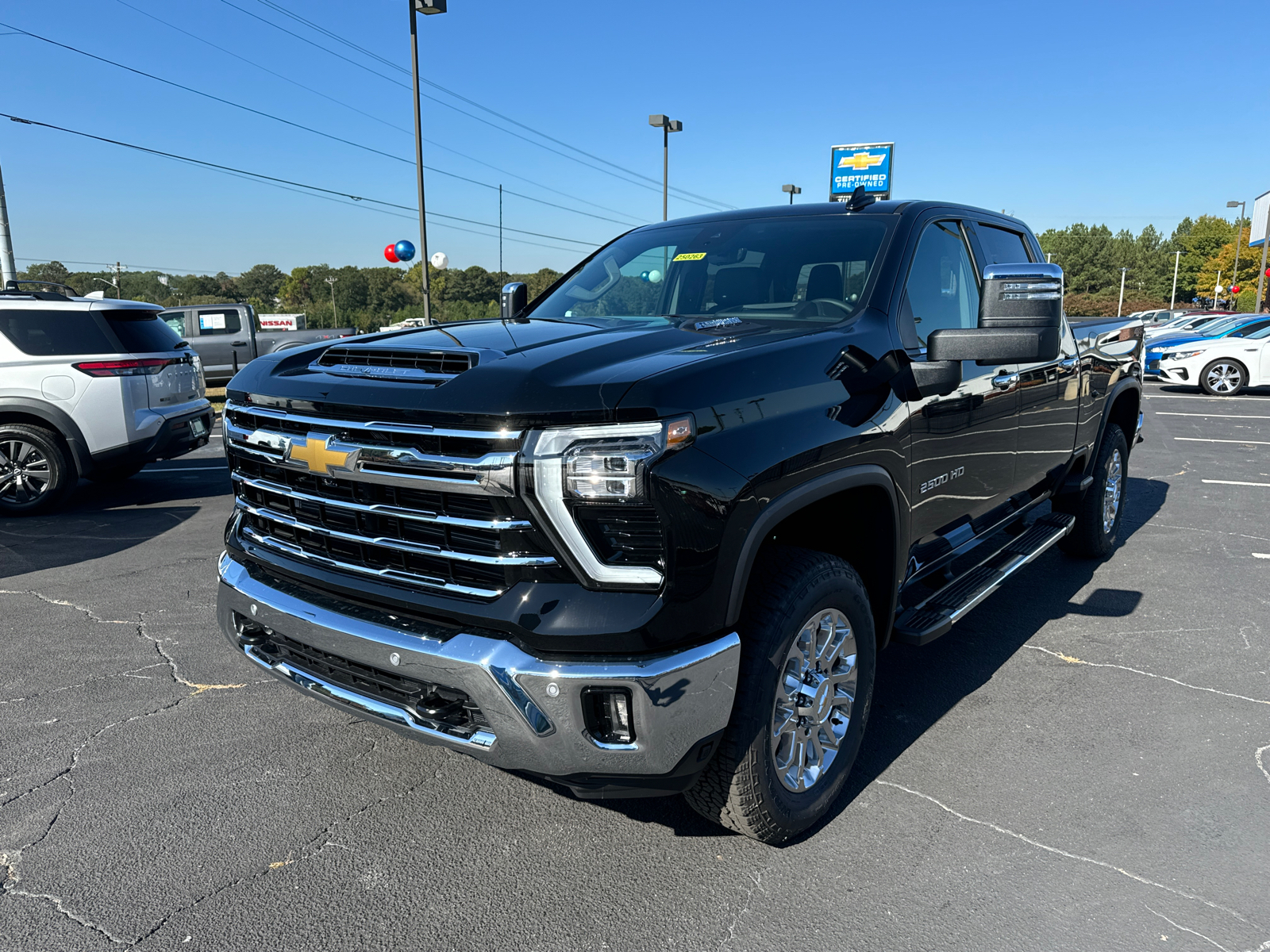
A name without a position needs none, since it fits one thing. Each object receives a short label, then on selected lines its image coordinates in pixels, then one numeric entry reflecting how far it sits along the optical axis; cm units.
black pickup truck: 218
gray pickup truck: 1980
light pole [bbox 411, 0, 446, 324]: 1712
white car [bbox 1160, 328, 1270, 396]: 1669
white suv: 737
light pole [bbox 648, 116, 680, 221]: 2767
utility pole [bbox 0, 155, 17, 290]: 1658
